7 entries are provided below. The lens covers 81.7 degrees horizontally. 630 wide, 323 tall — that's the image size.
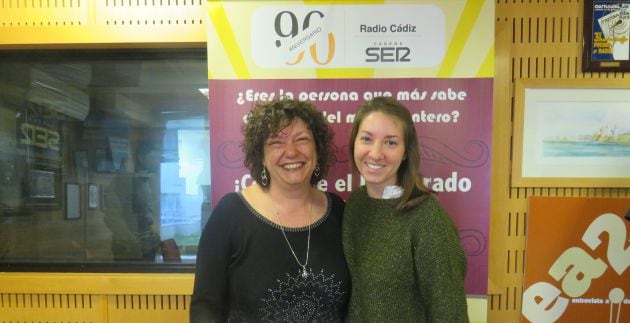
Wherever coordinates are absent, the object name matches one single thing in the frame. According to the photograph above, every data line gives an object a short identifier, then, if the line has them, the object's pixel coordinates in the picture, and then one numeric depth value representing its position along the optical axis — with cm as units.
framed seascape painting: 186
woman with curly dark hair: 120
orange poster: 184
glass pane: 213
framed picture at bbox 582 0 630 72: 183
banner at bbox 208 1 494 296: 173
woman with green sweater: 105
